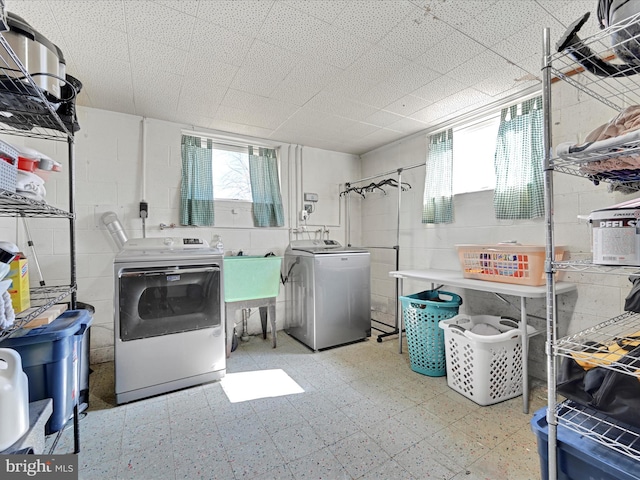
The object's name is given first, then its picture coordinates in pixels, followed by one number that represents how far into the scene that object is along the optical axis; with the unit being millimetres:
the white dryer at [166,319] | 1923
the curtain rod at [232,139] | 2973
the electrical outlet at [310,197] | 3504
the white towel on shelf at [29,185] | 1114
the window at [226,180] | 2871
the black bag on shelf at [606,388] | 800
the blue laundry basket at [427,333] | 2213
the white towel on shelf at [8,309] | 950
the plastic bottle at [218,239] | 2975
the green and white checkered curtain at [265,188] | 3199
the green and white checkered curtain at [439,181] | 2779
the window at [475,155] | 2572
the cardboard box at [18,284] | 1152
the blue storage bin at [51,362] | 1271
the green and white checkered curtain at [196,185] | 2844
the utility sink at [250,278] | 2570
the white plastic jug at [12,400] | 863
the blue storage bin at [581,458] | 747
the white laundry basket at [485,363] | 1836
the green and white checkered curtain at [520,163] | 2154
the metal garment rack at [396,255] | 3068
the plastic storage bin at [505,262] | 1834
